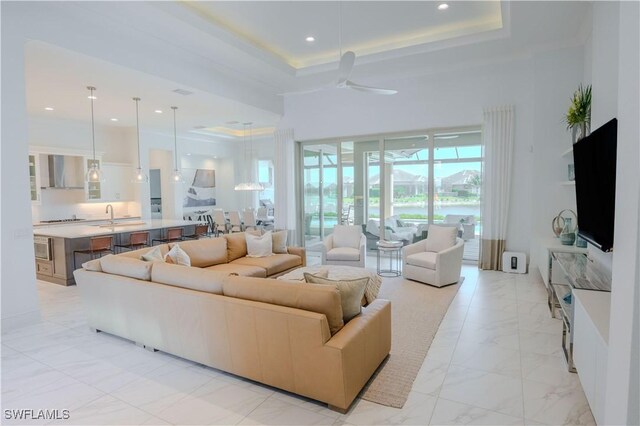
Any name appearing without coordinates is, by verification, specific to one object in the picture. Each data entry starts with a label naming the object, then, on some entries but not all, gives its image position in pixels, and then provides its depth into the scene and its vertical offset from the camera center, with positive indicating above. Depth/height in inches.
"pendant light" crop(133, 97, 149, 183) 257.7 +16.7
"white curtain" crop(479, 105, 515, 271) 242.4 +7.5
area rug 104.3 -59.4
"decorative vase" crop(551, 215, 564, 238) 207.3 -21.4
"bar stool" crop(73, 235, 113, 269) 223.9 -33.4
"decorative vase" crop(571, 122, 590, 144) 174.2 +31.4
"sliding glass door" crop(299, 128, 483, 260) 273.3 +6.3
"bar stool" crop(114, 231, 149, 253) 247.4 -32.8
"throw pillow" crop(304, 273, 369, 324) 103.7 -30.1
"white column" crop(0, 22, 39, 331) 146.5 +3.8
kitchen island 224.4 -33.1
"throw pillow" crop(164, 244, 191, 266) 164.6 -29.8
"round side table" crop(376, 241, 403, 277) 232.7 -55.3
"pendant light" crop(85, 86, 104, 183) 230.5 +14.2
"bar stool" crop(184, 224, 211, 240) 304.1 -33.8
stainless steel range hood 304.0 +21.7
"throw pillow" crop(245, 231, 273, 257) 217.3 -32.9
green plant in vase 171.3 +38.2
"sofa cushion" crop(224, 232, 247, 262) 213.3 -32.8
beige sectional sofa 92.8 -40.6
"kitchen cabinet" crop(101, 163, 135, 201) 345.7 +13.0
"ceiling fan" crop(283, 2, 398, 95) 154.1 +55.2
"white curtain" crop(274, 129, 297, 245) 329.7 +12.9
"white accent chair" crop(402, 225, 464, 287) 207.8 -41.7
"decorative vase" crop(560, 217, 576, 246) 182.5 -24.8
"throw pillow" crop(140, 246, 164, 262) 149.8 -27.1
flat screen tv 100.3 +1.9
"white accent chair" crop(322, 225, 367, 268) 236.2 -39.1
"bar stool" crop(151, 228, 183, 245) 273.6 -32.9
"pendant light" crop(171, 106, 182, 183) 300.5 +16.5
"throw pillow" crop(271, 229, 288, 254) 227.5 -32.4
